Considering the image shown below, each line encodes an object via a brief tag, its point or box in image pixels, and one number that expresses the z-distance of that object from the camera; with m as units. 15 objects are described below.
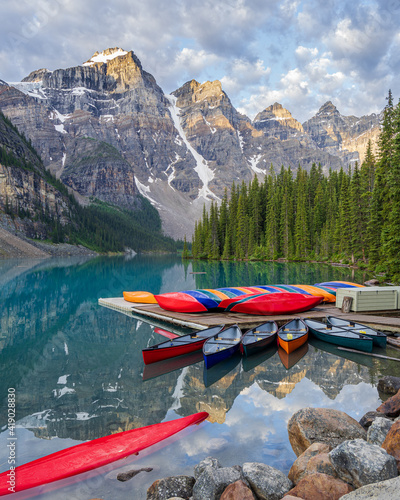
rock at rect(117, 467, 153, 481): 5.95
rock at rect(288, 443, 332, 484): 5.34
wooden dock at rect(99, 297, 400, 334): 15.98
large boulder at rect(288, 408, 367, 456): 6.34
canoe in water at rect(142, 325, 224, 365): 12.29
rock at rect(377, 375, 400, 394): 9.55
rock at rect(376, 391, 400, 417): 7.44
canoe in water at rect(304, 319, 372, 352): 13.43
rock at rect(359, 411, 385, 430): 7.23
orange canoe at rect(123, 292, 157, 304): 24.50
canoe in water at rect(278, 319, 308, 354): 13.21
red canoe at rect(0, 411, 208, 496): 5.75
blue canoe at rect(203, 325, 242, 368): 11.59
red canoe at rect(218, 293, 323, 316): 17.59
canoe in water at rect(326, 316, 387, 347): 14.13
